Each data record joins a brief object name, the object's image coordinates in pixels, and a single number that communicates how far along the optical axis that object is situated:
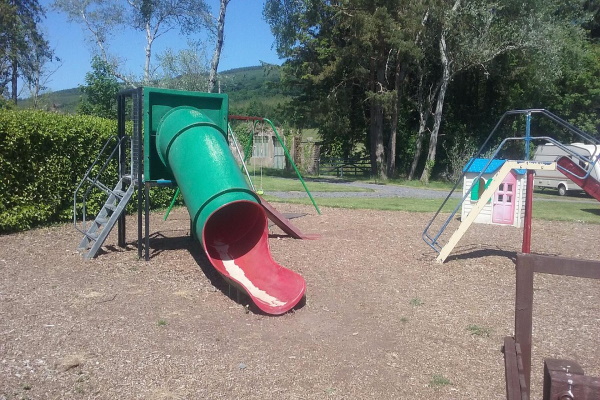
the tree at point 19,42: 38.44
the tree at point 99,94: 23.25
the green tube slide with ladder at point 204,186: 7.30
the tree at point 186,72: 31.64
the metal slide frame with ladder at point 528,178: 7.88
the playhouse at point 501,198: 12.68
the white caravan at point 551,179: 24.39
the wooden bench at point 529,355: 2.12
